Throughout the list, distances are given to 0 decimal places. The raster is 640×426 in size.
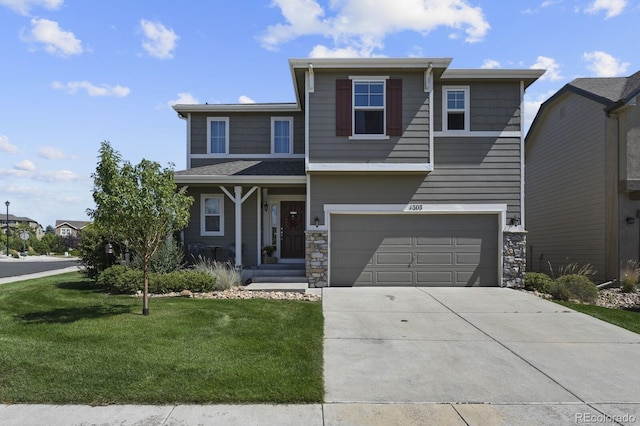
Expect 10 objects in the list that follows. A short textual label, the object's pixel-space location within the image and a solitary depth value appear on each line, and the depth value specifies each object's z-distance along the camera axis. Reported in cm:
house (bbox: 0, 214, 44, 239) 7586
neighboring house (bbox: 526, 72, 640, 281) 1264
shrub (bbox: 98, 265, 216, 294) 1038
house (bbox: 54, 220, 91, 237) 8094
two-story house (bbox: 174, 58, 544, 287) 1158
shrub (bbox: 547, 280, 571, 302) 1080
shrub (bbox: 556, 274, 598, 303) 1092
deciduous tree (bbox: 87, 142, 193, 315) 710
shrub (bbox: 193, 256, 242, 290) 1093
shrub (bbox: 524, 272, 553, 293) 1164
